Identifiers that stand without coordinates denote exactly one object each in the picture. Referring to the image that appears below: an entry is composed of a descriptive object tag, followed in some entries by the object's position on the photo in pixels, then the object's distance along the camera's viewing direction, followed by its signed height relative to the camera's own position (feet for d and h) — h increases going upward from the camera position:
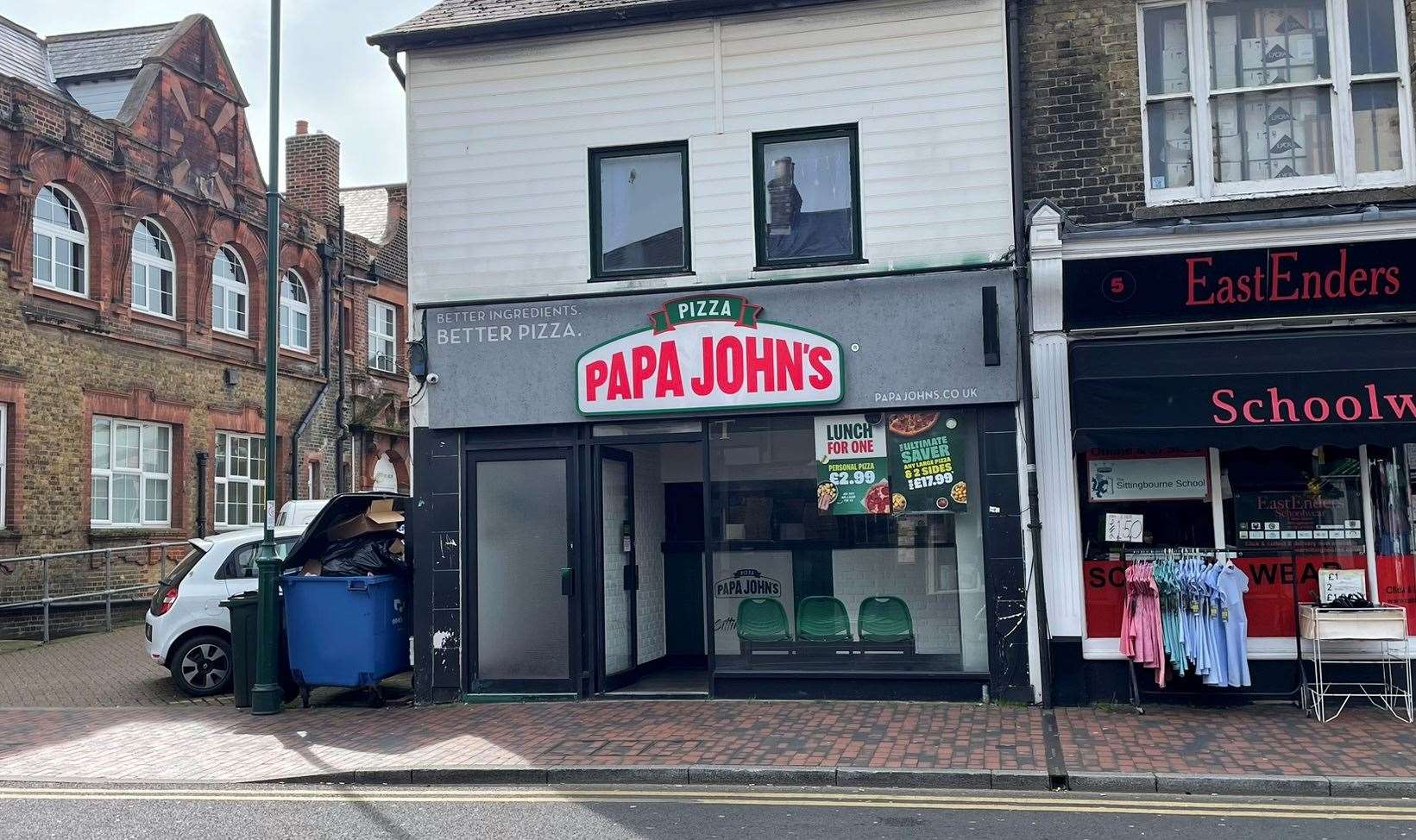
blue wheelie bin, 37.24 -3.73
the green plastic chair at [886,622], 36.32 -3.79
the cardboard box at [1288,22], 35.45 +13.45
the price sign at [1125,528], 34.58 -1.12
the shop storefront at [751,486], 35.55 +0.42
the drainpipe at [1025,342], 34.17 +4.25
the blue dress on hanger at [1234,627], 32.55 -3.76
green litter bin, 38.40 -4.19
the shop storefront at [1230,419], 32.32 +1.77
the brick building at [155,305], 61.52 +12.57
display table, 31.58 -4.62
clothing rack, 32.83 -2.10
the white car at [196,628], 41.96 -3.95
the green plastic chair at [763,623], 37.23 -3.80
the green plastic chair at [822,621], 36.88 -3.76
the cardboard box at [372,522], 40.68 -0.46
